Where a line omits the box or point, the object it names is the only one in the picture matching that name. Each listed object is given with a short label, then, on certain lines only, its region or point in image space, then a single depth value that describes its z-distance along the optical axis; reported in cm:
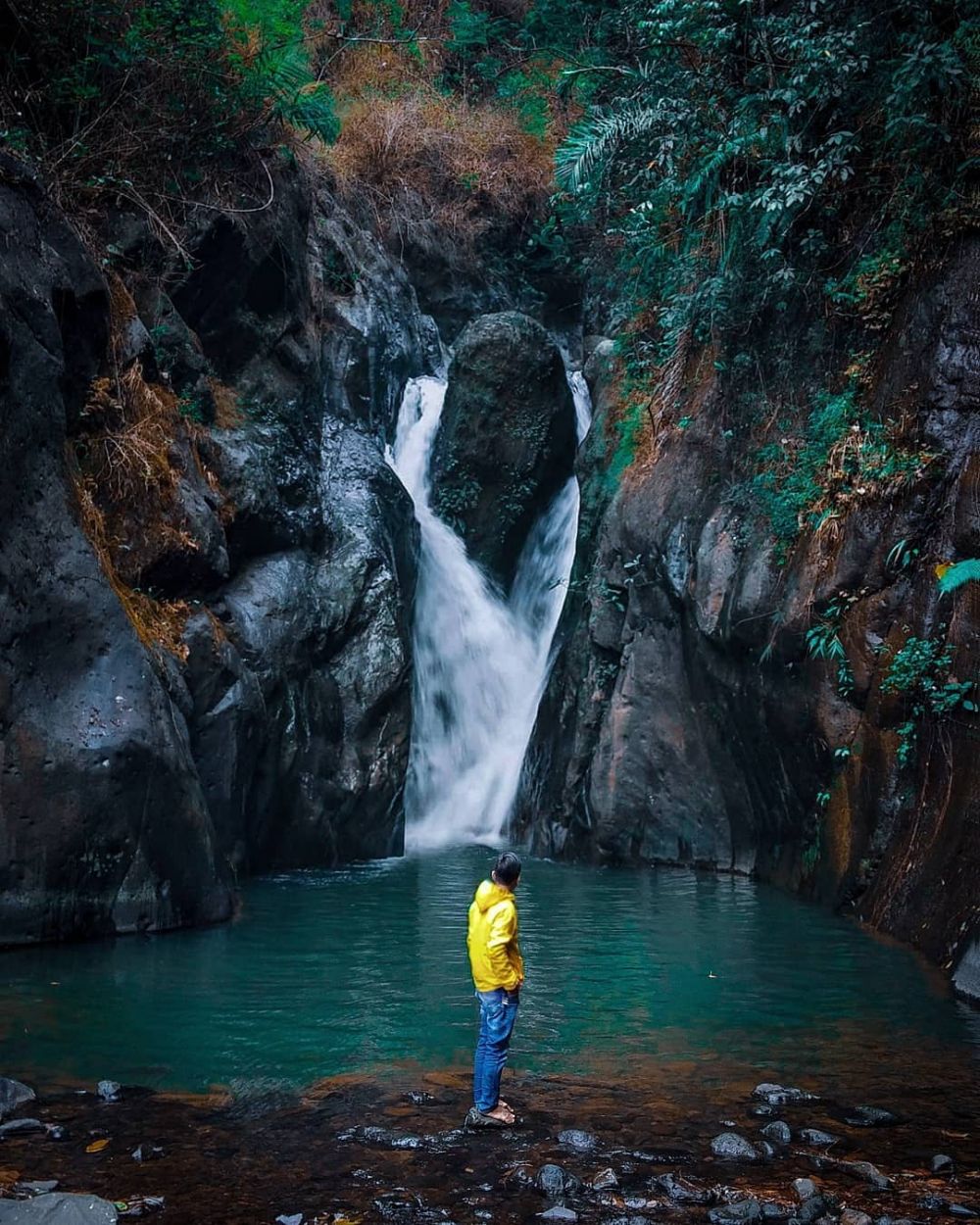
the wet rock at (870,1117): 531
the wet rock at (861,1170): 458
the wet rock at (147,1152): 480
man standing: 544
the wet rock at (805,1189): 442
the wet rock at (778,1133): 508
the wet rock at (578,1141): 502
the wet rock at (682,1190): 445
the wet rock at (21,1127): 501
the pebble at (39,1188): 436
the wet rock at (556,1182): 453
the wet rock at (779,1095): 565
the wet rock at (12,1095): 533
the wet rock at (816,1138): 502
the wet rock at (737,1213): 426
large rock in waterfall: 2086
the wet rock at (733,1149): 489
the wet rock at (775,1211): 429
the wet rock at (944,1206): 430
